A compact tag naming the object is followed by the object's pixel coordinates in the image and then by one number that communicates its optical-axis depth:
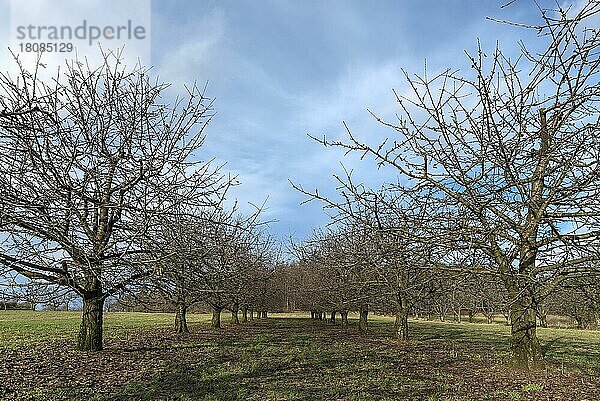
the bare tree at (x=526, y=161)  4.55
